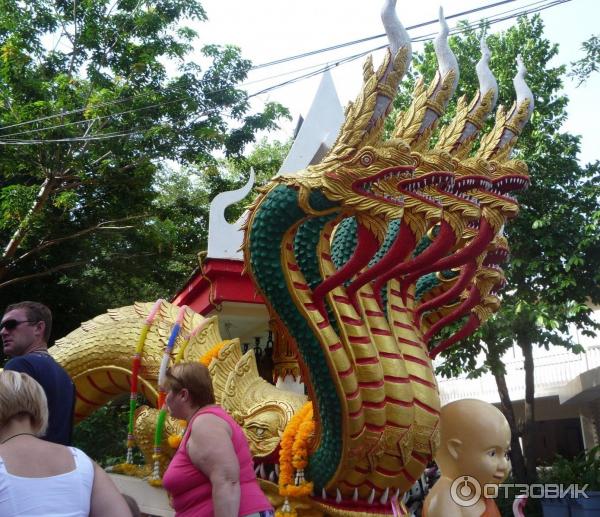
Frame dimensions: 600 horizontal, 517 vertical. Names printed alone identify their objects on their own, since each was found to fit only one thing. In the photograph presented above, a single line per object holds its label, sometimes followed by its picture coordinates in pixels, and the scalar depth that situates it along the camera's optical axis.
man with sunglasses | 2.81
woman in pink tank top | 2.45
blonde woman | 1.78
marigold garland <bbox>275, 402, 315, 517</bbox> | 3.84
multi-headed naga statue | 3.68
